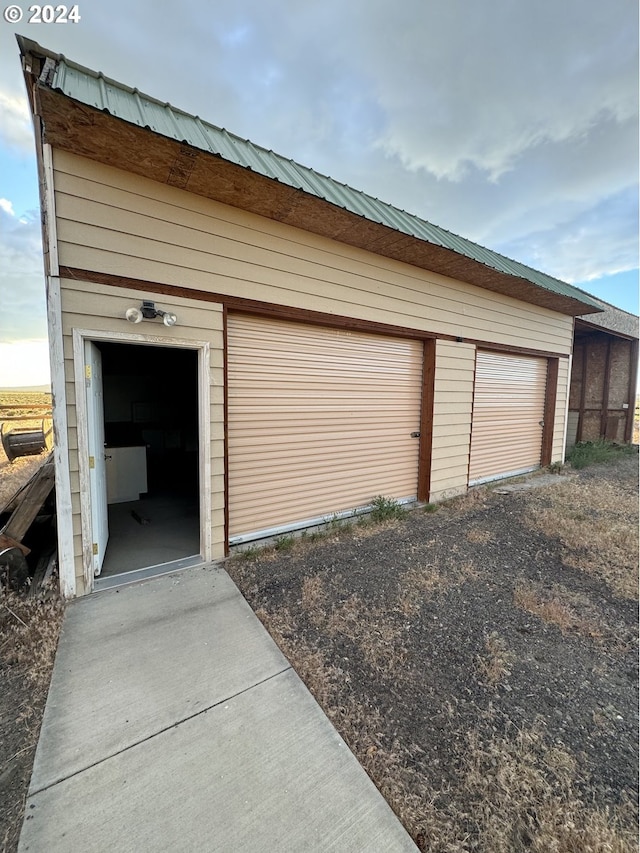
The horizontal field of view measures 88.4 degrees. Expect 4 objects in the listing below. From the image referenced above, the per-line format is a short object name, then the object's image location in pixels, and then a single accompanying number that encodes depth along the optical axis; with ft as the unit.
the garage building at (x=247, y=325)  8.21
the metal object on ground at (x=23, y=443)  22.49
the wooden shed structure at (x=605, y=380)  29.89
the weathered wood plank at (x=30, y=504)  9.40
